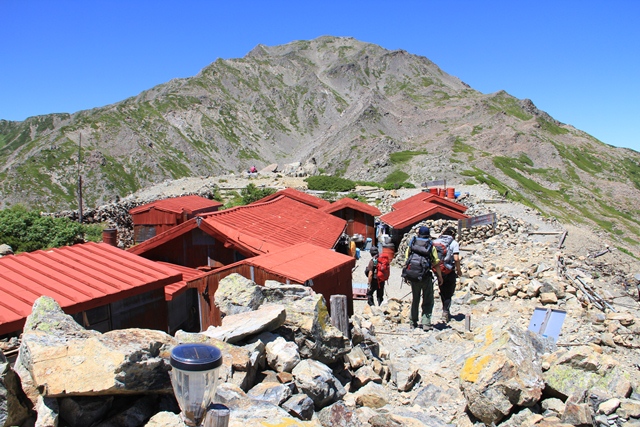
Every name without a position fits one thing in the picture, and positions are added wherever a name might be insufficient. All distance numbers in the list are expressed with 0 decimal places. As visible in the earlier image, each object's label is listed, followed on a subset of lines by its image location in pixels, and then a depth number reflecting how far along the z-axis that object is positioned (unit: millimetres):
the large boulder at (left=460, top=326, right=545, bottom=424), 5465
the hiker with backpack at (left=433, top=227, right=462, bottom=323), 9453
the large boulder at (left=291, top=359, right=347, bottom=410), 5098
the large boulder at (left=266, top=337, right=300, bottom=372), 5281
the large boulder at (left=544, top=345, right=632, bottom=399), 5750
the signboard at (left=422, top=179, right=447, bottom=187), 41438
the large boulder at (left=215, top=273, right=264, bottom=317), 6391
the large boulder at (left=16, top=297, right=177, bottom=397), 3691
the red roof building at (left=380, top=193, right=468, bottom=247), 20109
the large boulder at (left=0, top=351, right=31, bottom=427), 3672
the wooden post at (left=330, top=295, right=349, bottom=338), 6762
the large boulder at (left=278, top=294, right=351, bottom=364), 5797
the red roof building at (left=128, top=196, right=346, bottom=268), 11297
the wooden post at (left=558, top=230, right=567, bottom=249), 19312
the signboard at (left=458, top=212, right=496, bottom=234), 20000
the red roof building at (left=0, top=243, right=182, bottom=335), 6238
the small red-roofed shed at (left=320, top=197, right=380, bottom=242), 23933
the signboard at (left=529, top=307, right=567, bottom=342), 8578
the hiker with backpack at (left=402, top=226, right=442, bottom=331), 8766
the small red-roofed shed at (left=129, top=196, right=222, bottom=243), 21219
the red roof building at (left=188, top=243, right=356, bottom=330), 8102
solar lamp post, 3338
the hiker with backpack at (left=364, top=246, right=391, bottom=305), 11477
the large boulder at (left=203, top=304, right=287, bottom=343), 5336
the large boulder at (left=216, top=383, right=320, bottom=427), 3980
